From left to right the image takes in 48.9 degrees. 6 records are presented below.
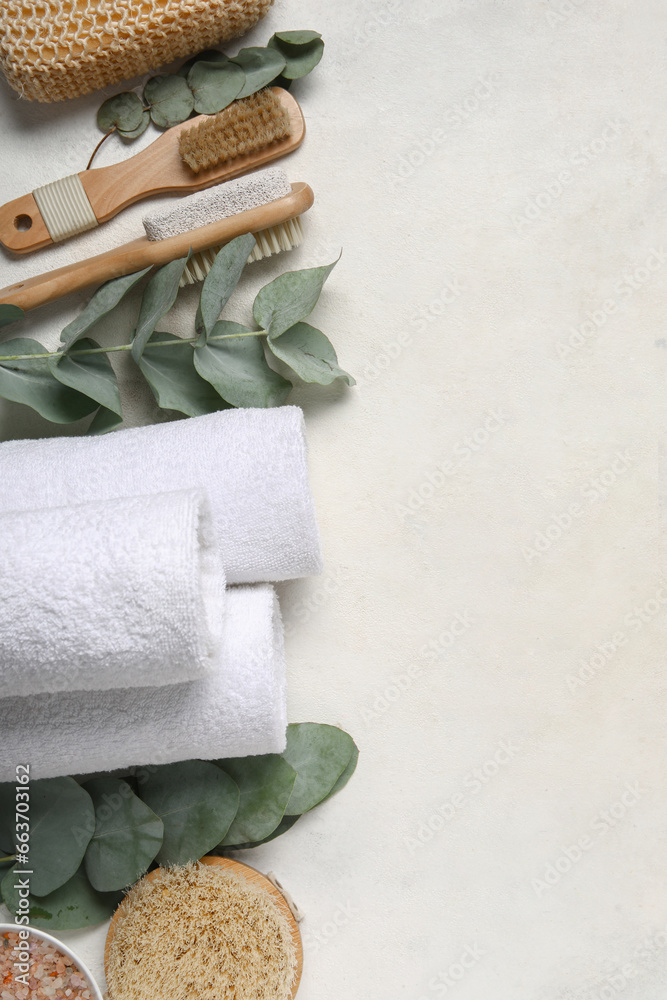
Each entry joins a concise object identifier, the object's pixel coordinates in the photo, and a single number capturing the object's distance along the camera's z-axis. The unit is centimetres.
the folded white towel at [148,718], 69
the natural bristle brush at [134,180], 83
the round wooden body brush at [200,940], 73
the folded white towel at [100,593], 58
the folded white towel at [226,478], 71
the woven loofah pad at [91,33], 79
